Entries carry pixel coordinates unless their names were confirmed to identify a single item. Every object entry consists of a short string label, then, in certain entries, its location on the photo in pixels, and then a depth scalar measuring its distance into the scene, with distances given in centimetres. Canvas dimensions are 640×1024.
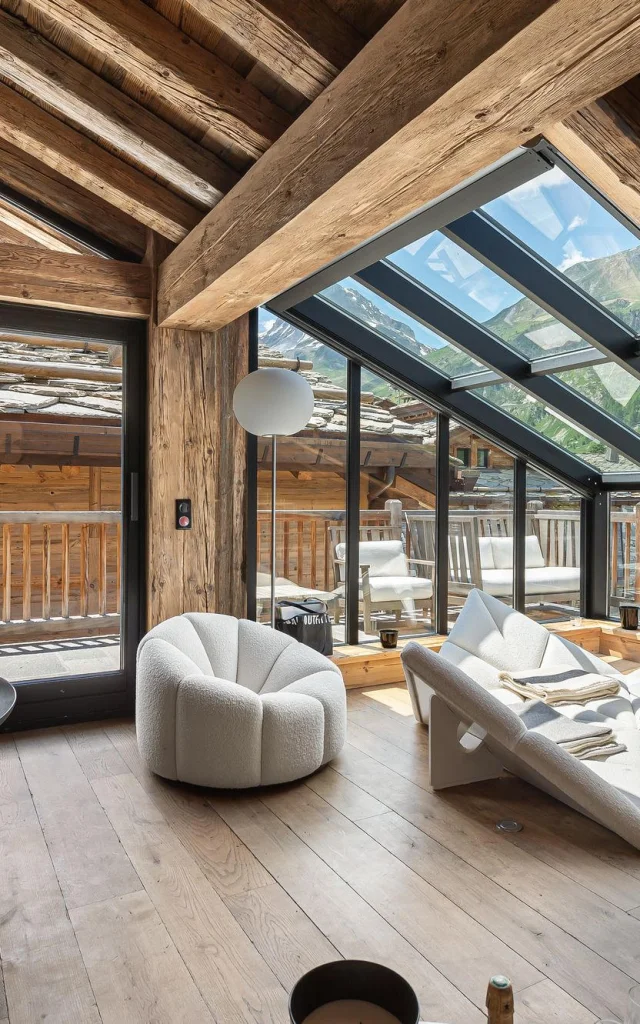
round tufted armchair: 284
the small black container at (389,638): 473
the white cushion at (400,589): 495
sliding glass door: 381
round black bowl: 102
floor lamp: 366
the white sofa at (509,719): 250
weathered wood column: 396
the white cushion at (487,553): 546
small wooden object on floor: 94
